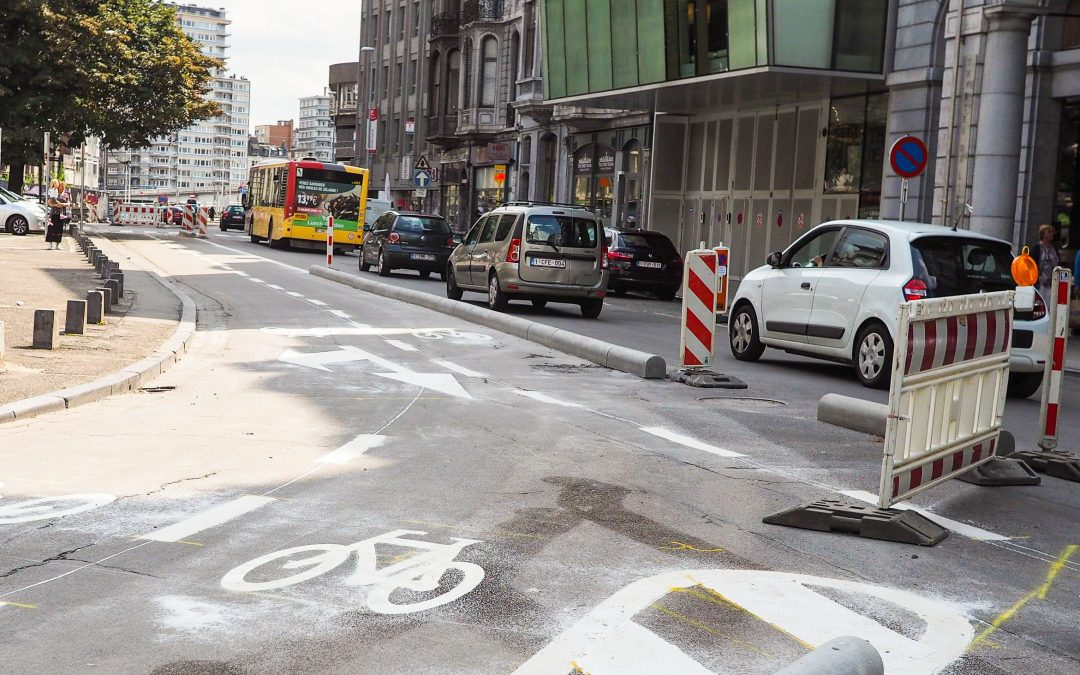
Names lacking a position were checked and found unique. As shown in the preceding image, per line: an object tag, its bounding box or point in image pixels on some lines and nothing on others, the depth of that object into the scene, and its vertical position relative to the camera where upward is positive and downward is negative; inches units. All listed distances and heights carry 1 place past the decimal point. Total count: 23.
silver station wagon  818.2 -22.0
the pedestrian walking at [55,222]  1316.4 -27.8
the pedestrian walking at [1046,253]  790.5 +0.2
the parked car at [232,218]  2913.4 -28.5
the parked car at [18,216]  1743.4 -31.9
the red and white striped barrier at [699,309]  487.5 -28.6
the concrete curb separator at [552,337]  509.4 -53.4
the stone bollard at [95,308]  587.8 -50.2
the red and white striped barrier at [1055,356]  331.9 -26.2
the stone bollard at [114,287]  693.3 -47.3
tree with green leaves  1843.0 +179.6
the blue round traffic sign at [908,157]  742.5 +50.5
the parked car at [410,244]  1270.9 -28.1
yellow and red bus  1755.7 +10.6
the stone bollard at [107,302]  651.6 -52.9
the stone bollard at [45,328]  479.5 -49.6
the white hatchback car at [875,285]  495.8 -16.4
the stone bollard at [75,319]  530.3 -50.2
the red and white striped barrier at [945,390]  246.1 -29.9
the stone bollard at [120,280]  739.8 -46.7
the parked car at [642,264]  1141.1 -29.9
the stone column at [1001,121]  866.8 +87.5
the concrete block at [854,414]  380.5 -51.5
